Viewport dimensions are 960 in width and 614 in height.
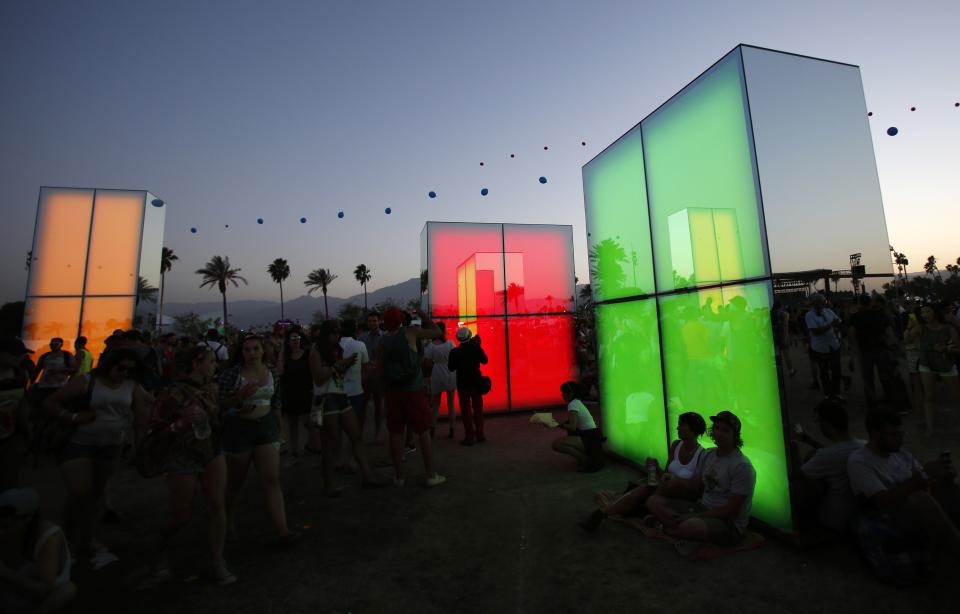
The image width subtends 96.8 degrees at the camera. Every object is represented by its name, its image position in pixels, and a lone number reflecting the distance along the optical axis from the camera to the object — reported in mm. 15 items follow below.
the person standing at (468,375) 6911
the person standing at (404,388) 4980
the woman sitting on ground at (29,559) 2016
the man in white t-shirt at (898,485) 2678
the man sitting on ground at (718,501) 3266
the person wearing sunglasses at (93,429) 3326
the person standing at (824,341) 6098
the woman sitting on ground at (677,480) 3693
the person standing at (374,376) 6828
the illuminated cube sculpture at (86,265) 8734
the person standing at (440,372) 7480
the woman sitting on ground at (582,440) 5430
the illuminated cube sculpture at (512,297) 9227
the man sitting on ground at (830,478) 3180
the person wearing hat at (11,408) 3264
